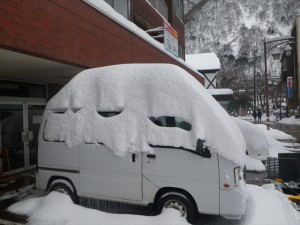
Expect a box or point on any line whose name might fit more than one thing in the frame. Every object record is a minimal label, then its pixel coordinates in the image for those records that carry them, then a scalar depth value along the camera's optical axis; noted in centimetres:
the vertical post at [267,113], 2001
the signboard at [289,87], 4241
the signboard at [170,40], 1377
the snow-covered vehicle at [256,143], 1062
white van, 496
